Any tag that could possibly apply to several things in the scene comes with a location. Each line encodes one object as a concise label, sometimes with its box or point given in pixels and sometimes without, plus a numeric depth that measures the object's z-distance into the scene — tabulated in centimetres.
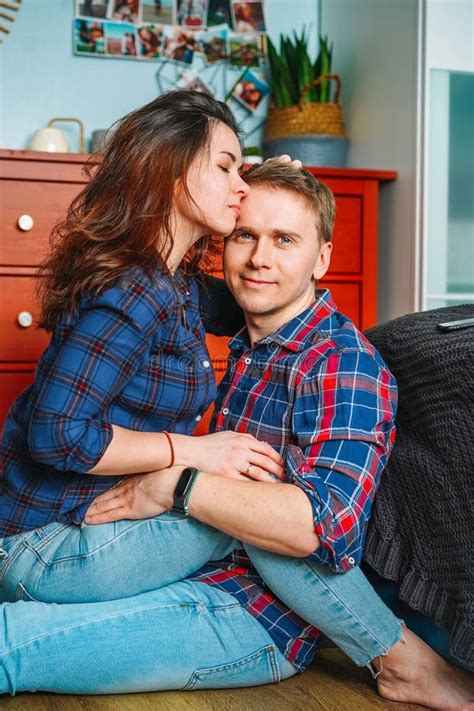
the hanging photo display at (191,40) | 292
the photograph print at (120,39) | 294
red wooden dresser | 236
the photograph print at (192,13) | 299
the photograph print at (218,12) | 301
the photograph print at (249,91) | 305
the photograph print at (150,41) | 296
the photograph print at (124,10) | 292
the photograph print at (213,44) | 301
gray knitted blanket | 119
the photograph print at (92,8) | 288
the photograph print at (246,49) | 304
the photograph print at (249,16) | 303
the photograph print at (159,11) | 295
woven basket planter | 280
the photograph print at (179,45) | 298
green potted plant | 279
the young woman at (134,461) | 123
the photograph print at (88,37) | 290
